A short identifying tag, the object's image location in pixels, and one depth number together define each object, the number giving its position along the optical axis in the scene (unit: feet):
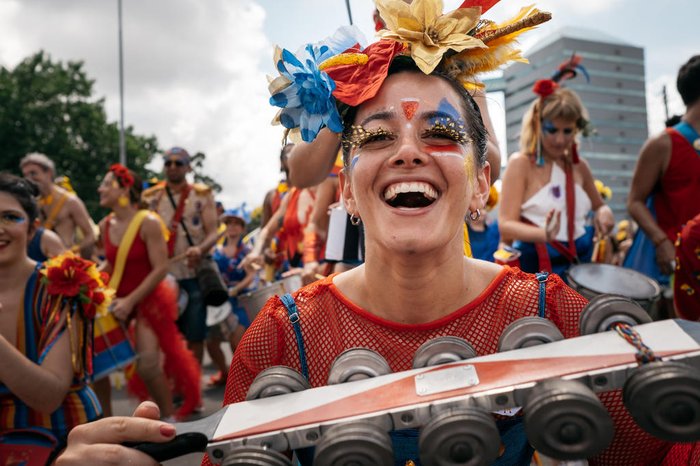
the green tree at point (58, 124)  102.73
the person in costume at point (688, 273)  9.25
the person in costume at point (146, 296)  16.16
